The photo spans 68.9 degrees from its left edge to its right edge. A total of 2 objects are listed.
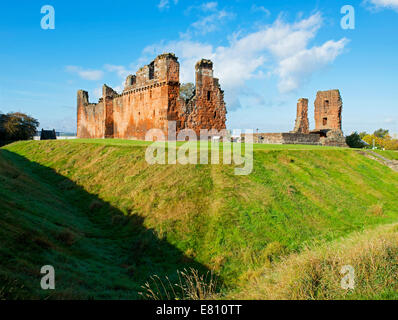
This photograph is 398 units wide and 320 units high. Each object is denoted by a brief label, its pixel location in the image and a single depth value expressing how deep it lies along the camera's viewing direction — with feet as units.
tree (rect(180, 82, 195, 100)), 162.81
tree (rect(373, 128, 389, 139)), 227.22
